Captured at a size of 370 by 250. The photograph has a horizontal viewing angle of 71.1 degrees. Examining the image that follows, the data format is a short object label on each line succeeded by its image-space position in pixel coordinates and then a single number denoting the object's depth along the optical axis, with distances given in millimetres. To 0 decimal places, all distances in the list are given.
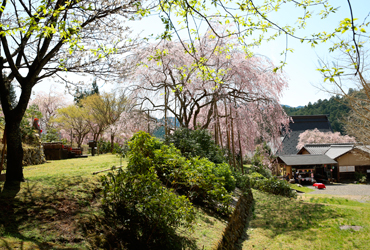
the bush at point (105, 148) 22577
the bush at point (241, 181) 11478
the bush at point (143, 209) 3539
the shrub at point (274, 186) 15128
